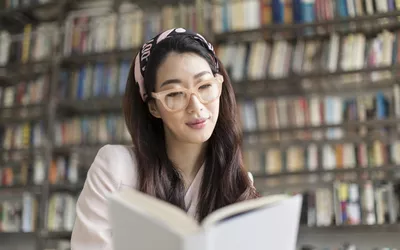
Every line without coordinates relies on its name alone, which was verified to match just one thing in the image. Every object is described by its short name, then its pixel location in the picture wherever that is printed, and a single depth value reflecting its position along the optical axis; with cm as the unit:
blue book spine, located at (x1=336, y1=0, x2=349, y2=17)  282
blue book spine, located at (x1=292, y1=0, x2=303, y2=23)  289
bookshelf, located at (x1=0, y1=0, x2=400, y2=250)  274
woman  111
